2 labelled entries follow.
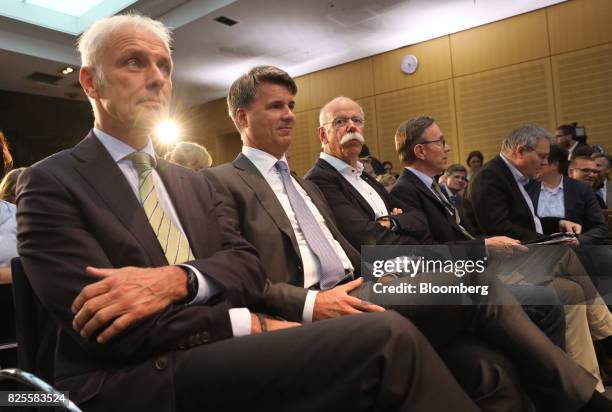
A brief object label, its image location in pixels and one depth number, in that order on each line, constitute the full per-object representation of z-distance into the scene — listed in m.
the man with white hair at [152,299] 0.90
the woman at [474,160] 6.57
